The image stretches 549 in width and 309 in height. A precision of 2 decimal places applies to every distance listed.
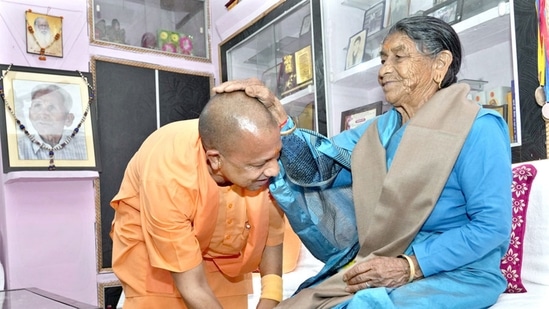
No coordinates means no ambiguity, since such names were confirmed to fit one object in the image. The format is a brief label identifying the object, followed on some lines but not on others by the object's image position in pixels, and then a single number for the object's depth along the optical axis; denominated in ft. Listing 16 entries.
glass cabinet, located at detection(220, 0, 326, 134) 10.37
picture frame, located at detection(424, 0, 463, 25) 7.63
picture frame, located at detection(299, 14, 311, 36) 10.99
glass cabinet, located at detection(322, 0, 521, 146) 7.11
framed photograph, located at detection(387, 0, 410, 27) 8.89
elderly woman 4.19
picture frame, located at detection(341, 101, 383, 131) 9.39
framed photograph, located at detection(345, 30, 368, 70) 9.66
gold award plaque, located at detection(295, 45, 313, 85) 10.71
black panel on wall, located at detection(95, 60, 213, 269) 12.93
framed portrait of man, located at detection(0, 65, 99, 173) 11.63
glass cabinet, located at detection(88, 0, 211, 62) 13.57
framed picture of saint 12.28
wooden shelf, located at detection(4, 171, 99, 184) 11.23
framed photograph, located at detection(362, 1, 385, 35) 9.48
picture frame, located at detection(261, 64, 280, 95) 12.39
